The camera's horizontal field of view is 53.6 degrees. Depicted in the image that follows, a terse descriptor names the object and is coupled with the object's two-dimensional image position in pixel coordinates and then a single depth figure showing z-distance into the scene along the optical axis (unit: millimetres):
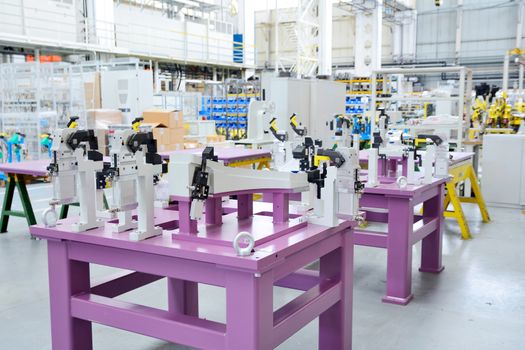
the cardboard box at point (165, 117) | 9172
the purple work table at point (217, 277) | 1904
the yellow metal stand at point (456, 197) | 5559
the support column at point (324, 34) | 16078
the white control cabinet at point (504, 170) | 7191
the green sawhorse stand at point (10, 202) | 5562
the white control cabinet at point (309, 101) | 9602
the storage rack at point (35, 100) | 9664
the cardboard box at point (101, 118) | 10523
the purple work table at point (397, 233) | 3656
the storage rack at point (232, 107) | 14680
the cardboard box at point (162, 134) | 8938
